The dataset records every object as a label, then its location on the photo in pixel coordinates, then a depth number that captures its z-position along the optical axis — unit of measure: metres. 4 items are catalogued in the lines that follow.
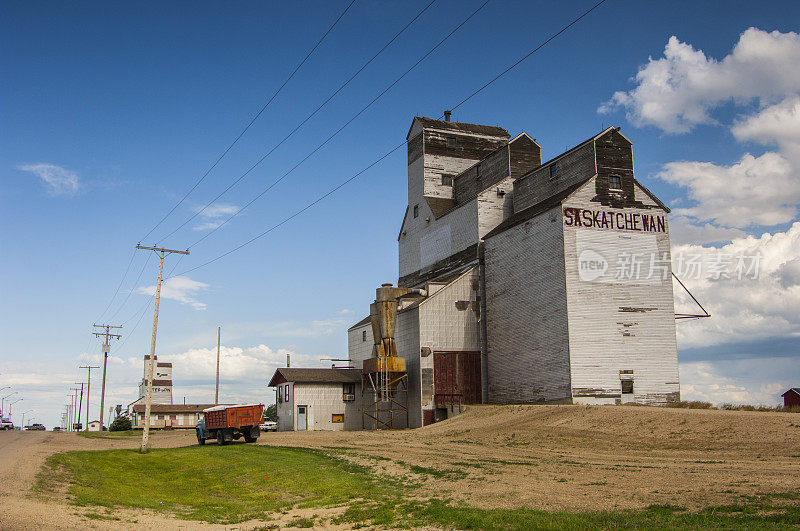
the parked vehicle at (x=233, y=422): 38.94
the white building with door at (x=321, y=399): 54.78
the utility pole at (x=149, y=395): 36.19
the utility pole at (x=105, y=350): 74.75
